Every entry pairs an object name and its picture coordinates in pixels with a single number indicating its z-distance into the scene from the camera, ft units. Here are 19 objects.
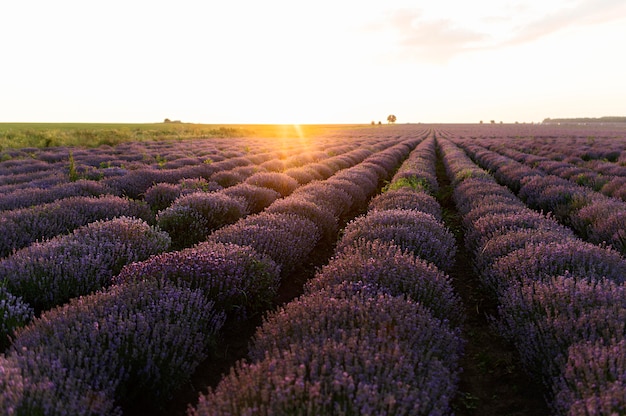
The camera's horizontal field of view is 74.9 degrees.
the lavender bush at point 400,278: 10.07
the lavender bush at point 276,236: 14.73
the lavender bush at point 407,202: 20.74
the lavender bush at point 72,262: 11.37
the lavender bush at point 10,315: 9.54
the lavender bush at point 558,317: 7.79
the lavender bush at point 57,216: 16.76
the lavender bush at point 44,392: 5.80
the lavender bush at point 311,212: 19.97
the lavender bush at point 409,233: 14.01
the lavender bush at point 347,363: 5.54
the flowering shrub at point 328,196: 22.99
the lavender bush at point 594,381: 5.60
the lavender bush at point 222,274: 11.18
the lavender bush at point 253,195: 25.25
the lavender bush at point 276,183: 30.37
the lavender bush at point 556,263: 10.75
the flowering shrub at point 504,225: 15.65
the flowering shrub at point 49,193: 24.00
